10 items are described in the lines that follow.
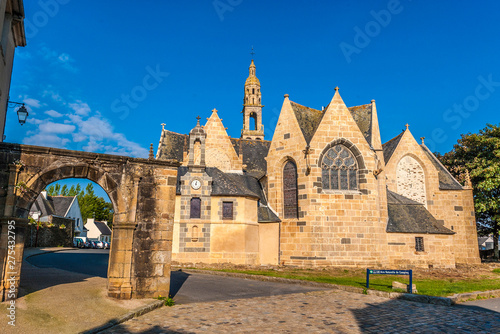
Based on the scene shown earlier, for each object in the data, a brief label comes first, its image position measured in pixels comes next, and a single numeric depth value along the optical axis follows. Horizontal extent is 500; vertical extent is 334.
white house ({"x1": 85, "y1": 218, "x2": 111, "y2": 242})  70.06
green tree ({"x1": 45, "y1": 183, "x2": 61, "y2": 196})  71.19
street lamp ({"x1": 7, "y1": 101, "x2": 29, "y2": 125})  12.75
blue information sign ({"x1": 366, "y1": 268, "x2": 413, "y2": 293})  12.21
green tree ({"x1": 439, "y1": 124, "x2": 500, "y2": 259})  30.80
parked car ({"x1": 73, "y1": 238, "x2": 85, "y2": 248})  50.26
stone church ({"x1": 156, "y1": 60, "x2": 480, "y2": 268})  22.09
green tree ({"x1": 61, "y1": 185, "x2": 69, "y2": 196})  72.31
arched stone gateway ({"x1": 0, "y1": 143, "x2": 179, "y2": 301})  8.70
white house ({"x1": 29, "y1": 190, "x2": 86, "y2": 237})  44.97
